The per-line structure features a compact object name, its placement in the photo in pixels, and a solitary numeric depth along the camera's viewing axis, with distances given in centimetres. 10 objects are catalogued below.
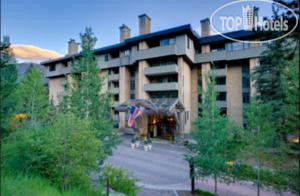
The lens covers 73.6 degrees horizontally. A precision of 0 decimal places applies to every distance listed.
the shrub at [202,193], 901
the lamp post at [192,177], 909
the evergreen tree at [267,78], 1644
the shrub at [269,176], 633
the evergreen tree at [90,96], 865
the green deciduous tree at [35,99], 1140
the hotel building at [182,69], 2444
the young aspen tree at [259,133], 737
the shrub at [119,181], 773
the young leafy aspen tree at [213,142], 845
